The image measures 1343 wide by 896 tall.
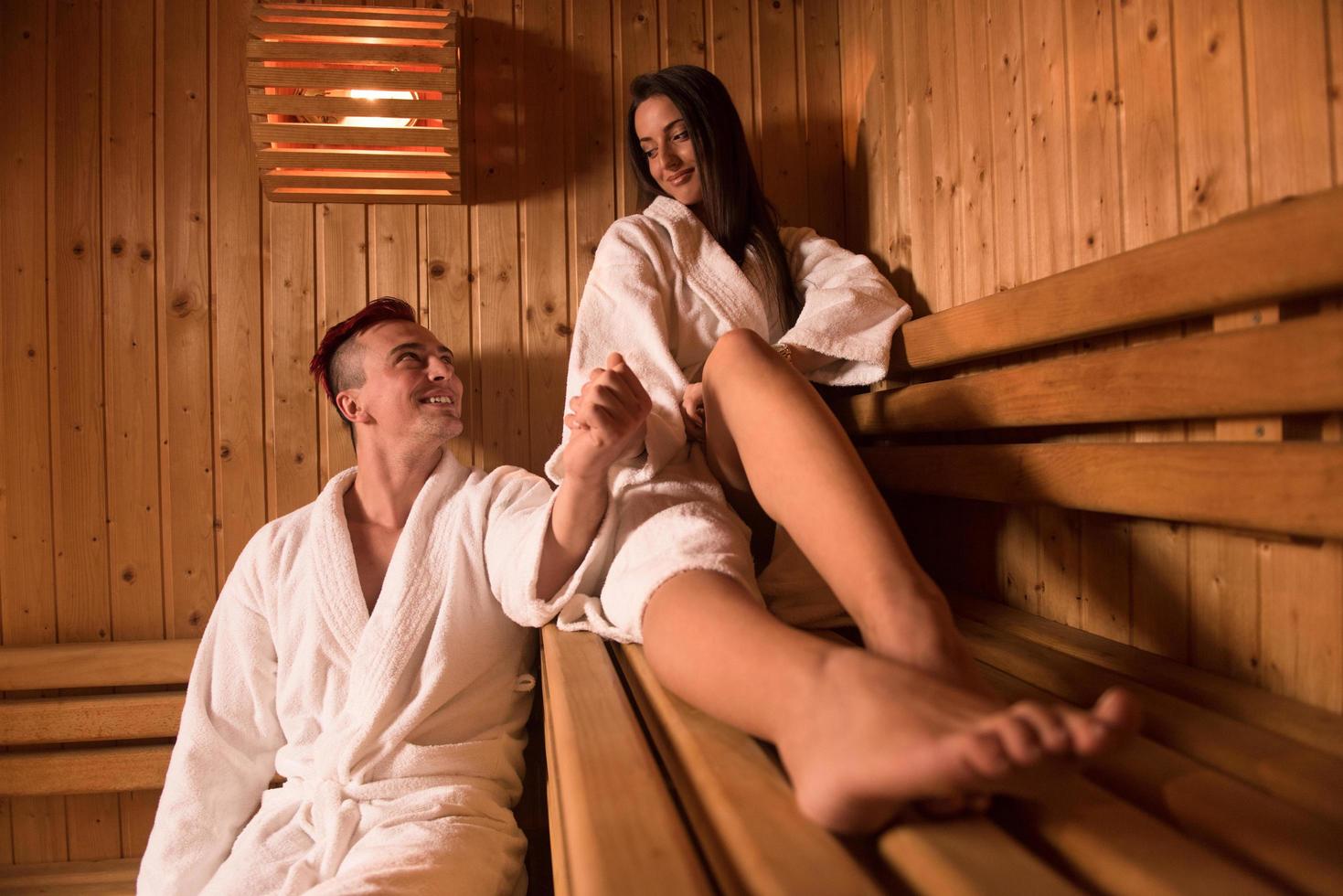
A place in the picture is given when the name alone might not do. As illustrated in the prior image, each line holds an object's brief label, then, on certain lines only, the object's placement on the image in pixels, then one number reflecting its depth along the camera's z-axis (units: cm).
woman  55
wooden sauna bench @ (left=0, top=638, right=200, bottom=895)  169
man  115
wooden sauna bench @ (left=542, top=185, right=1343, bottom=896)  52
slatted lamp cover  168
